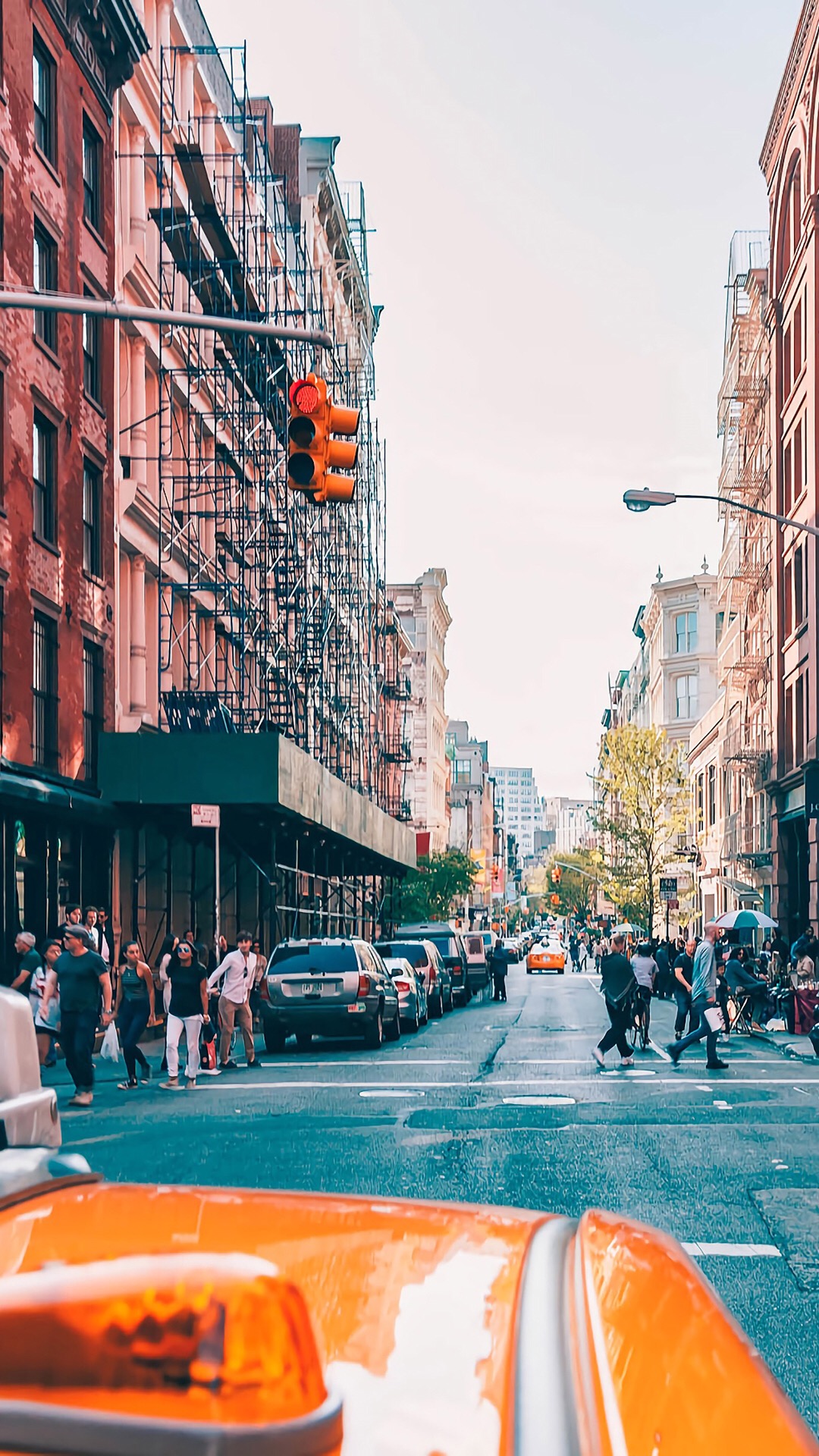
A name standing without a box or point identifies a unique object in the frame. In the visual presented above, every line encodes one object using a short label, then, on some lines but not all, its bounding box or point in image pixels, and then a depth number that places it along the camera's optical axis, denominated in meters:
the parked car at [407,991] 28.98
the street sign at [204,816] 22.09
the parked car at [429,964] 34.34
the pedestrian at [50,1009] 17.58
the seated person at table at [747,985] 25.86
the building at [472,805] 148.38
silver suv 23.20
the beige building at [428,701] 101.56
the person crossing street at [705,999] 20.00
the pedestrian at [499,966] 46.25
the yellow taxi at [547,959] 80.69
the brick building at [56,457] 23.12
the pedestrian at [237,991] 20.55
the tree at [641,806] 69.12
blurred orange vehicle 1.50
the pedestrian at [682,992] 25.13
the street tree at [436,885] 69.81
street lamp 23.05
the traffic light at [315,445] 11.34
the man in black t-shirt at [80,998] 16.19
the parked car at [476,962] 48.06
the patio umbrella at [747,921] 31.97
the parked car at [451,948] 42.66
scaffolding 32.34
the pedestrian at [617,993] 20.22
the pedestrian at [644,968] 26.03
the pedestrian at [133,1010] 18.47
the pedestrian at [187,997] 18.50
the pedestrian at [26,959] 19.70
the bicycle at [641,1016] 24.16
